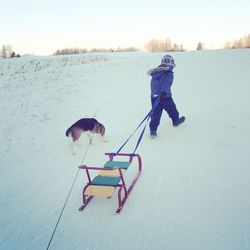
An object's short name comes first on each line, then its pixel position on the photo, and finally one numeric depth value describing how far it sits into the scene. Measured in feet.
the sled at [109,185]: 14.79
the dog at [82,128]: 23.41
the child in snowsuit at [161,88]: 23.16
